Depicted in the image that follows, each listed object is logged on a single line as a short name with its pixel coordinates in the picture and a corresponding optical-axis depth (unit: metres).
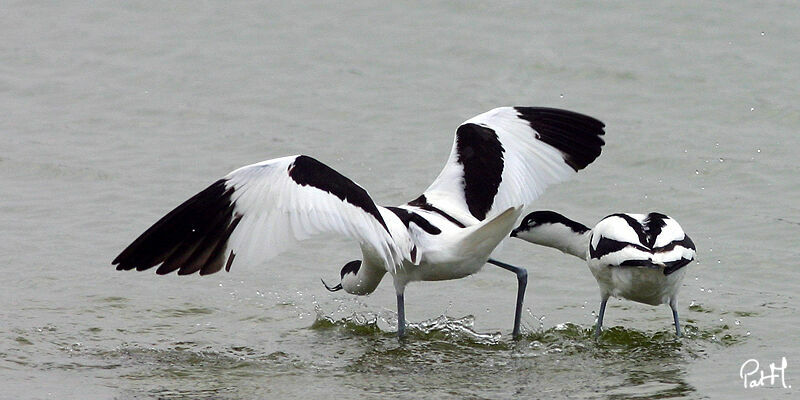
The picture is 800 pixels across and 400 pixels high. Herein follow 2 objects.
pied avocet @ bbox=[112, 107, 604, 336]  13.48
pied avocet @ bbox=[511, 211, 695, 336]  14.20
